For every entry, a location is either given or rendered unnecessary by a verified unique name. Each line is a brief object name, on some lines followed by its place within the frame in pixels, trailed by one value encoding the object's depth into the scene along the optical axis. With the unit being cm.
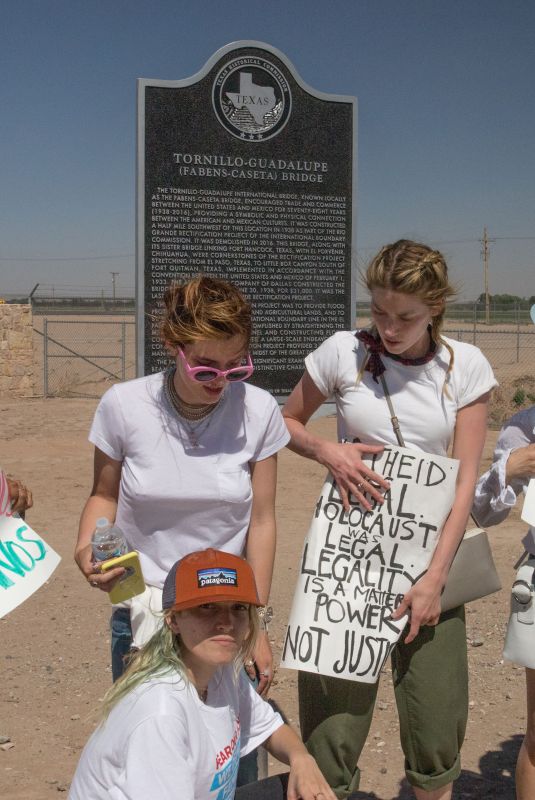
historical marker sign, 601
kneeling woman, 206
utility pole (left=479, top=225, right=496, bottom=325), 5000
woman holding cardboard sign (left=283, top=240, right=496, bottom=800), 271
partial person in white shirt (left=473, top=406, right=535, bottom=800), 277
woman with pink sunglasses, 242
